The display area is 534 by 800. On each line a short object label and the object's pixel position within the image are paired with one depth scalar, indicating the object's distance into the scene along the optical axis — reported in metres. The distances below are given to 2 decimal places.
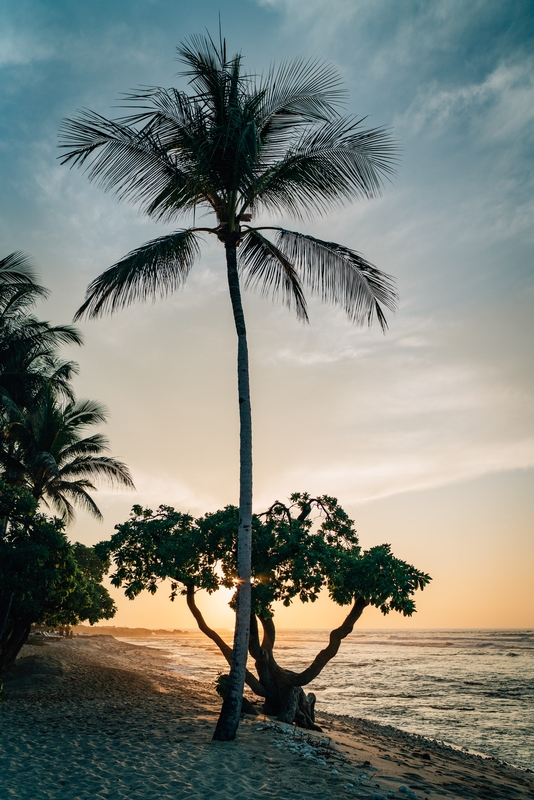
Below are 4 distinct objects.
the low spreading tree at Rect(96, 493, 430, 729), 10.66
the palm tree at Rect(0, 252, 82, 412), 17.80
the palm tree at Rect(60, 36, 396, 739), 9.25
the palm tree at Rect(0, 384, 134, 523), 17.89
